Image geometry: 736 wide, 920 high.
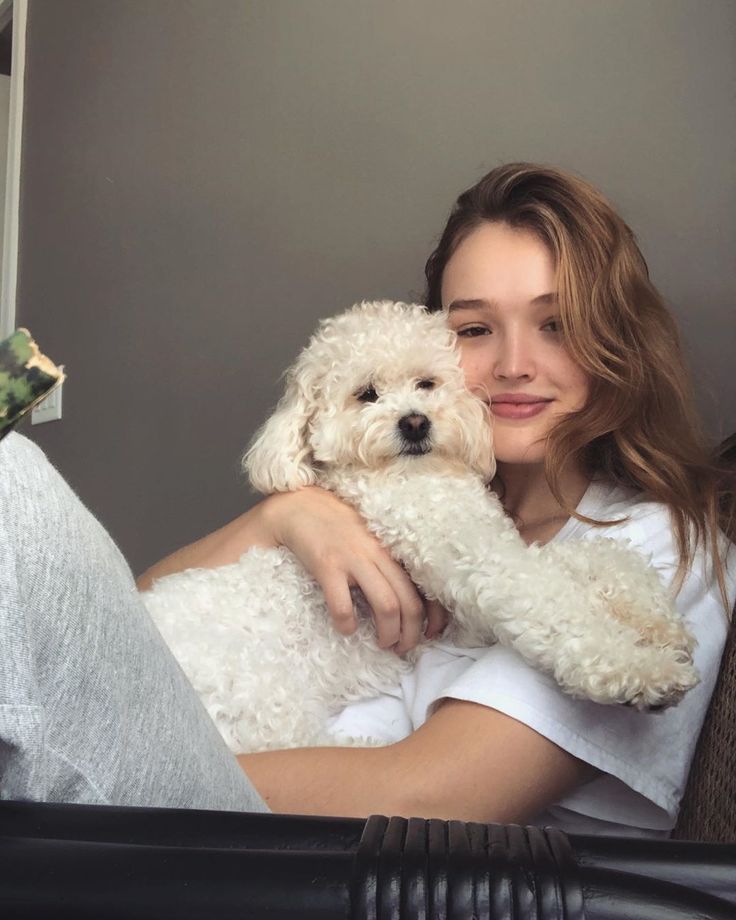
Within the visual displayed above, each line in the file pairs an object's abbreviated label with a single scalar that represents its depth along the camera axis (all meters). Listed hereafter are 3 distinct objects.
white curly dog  0.92
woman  0.92
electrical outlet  2.90
